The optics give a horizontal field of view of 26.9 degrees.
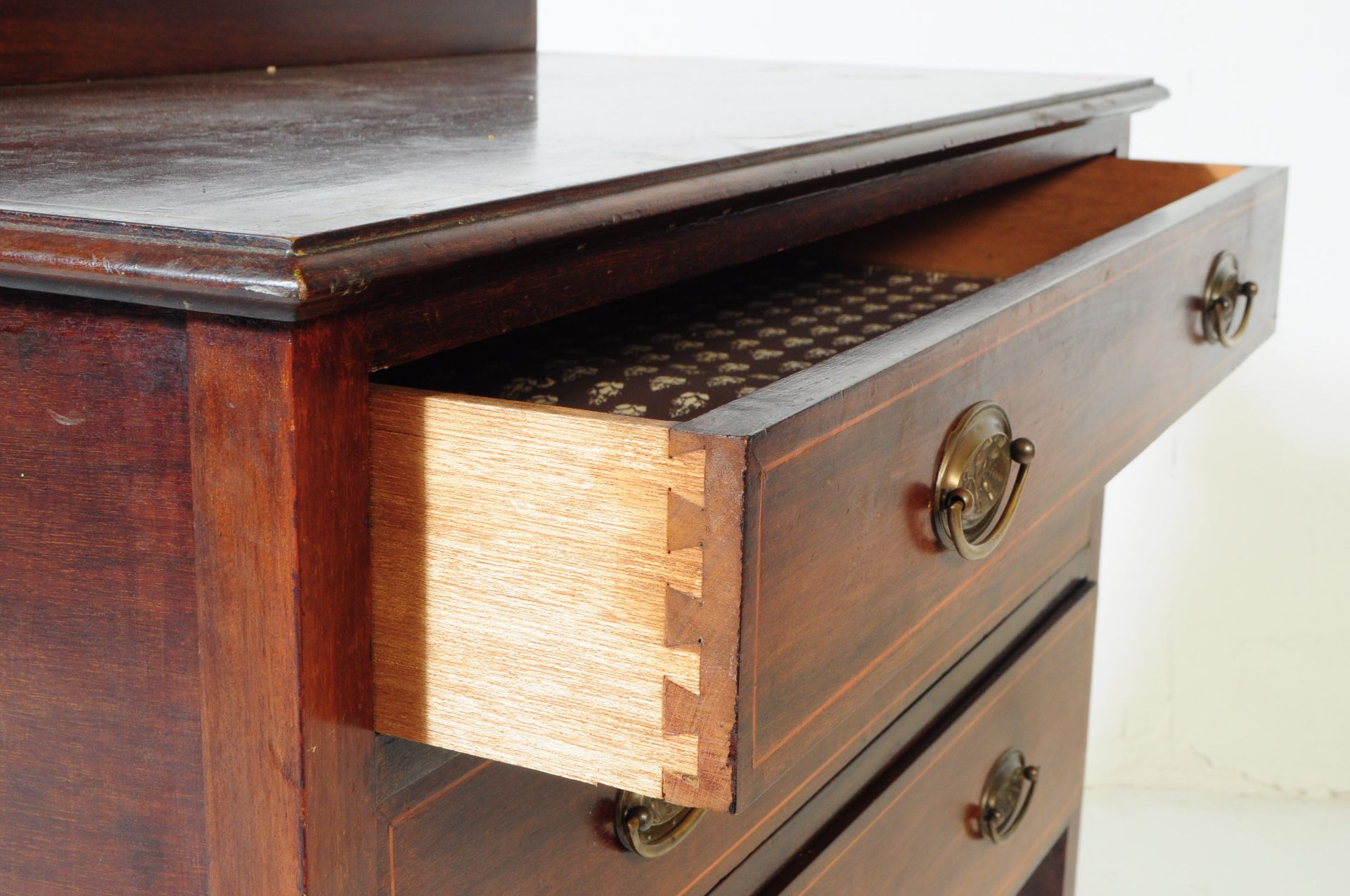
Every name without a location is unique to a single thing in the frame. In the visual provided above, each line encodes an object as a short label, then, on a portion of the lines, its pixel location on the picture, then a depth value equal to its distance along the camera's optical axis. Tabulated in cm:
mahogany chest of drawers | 89
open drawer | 89
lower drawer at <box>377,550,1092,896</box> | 98
